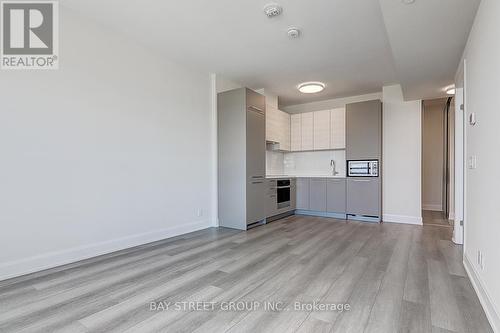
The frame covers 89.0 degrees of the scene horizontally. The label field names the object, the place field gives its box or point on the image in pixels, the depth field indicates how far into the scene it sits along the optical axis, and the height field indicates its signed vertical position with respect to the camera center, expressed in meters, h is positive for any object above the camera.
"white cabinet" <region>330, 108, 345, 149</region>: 5.52 +0.83
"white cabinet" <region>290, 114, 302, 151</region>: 6.12 +0.84
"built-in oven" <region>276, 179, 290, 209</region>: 5.36 -0.56
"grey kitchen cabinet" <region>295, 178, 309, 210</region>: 5.82 -0.63
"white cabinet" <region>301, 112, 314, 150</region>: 5.96 +0.84
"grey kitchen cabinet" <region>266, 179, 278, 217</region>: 5.00 -0.65
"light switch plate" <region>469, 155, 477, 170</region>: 2.28 +0.04
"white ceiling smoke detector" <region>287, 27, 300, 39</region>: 3.08 +1.65
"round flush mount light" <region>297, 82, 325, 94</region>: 4.86 +1.54
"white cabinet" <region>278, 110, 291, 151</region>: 5.84 +0.84
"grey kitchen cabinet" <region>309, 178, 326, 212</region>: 5.59 -0.62
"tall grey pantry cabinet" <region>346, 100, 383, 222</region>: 5.00 +0.31
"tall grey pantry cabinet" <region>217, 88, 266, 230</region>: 4.45 +0.13
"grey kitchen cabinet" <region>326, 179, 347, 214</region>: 5.34 -0.62
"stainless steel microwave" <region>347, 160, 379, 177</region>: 5.04 -0.04
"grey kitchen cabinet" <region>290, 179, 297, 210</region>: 5.78 -0.63
